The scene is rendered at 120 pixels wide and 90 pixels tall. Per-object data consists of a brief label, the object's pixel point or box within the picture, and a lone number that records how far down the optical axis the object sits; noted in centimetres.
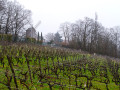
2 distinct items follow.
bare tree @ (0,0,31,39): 2766
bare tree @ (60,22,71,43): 5095
